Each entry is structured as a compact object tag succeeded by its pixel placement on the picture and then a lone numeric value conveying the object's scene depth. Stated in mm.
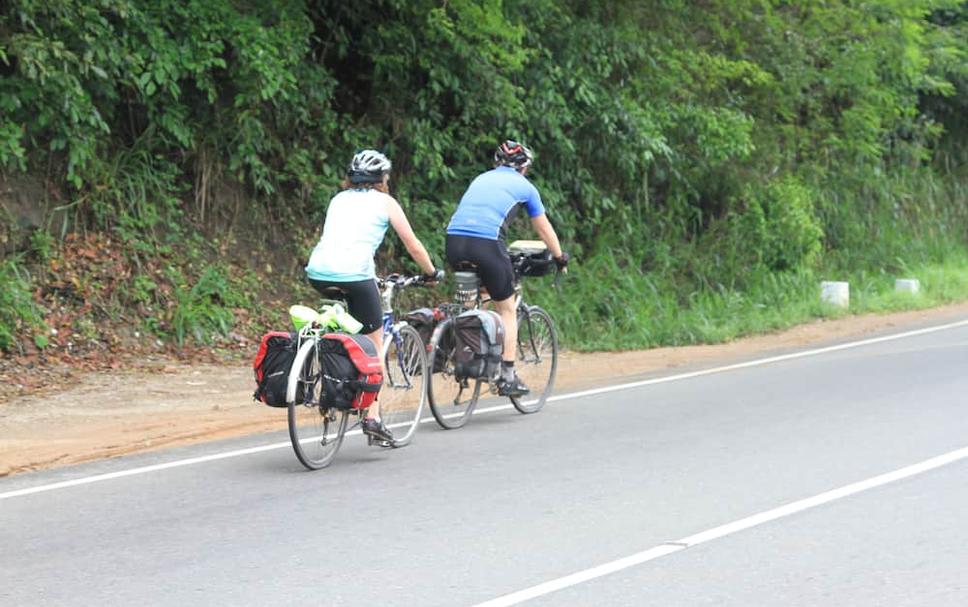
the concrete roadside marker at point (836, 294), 20688
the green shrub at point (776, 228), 21797
